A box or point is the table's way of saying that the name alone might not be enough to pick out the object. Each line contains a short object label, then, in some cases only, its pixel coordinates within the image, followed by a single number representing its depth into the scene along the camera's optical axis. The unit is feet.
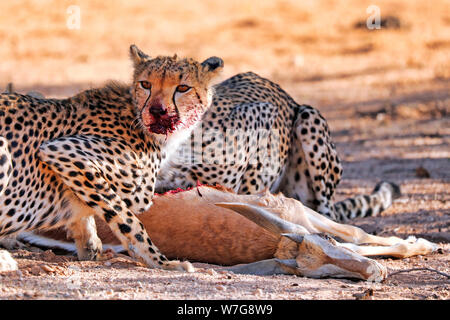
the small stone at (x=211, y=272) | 24.63
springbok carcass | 25.20
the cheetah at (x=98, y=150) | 25.58
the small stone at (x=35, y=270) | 24.14
